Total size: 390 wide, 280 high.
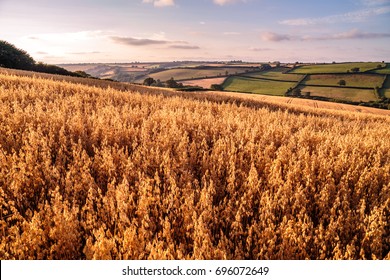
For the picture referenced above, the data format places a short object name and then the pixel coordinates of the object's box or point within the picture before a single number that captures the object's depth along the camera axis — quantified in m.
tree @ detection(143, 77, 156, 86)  93.09
